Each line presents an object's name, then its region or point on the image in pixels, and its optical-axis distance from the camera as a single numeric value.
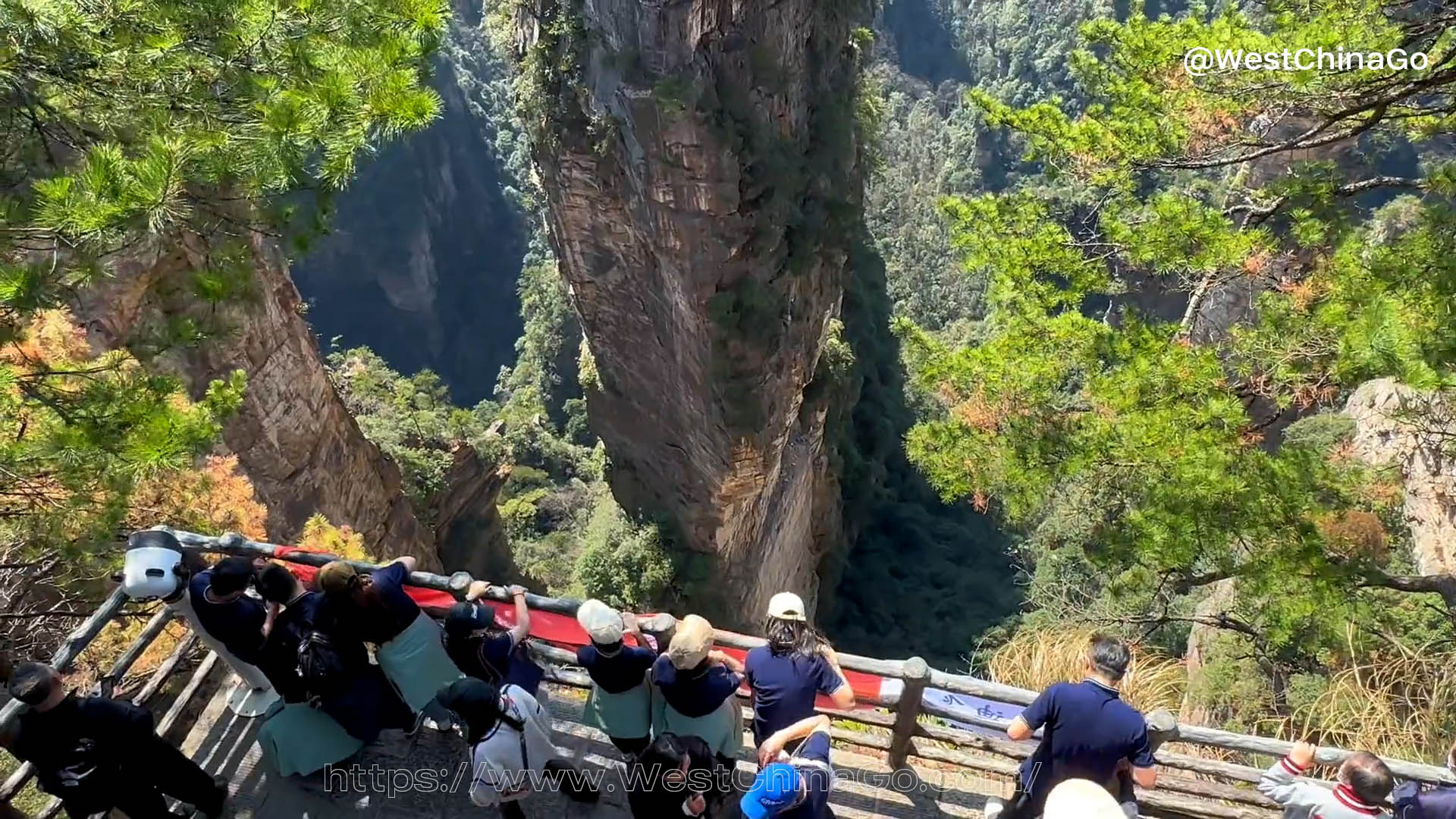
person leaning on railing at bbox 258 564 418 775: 3.34
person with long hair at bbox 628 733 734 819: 2.77
